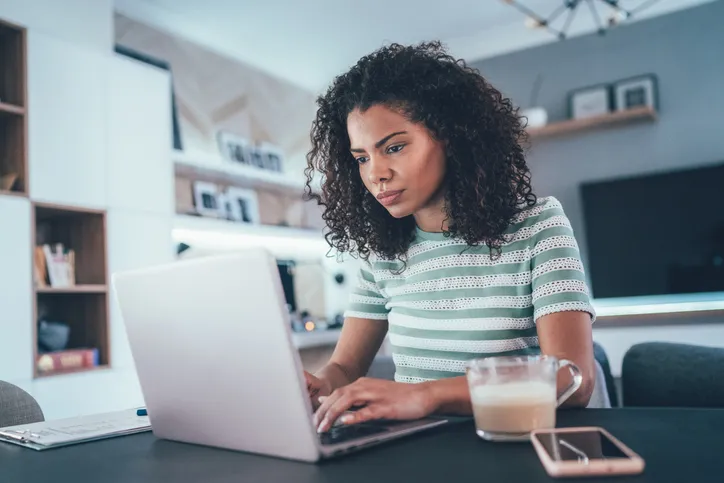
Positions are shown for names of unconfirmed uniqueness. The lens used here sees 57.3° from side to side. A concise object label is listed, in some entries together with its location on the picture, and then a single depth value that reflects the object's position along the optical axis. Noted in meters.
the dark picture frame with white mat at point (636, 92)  4.05
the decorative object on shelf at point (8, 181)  2.72
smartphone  0.59
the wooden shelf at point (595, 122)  3.98
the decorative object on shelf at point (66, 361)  2.78
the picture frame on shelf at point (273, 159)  4.56
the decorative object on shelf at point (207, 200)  4.00
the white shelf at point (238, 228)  3.57
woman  1.19
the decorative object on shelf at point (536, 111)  4.25
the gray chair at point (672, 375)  1.43
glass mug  0.73
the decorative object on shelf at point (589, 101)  4.18
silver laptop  0.69
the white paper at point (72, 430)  0.92
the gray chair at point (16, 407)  1.20
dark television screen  3.85
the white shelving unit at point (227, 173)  3.74
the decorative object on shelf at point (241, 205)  4.20
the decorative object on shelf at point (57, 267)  2.86
